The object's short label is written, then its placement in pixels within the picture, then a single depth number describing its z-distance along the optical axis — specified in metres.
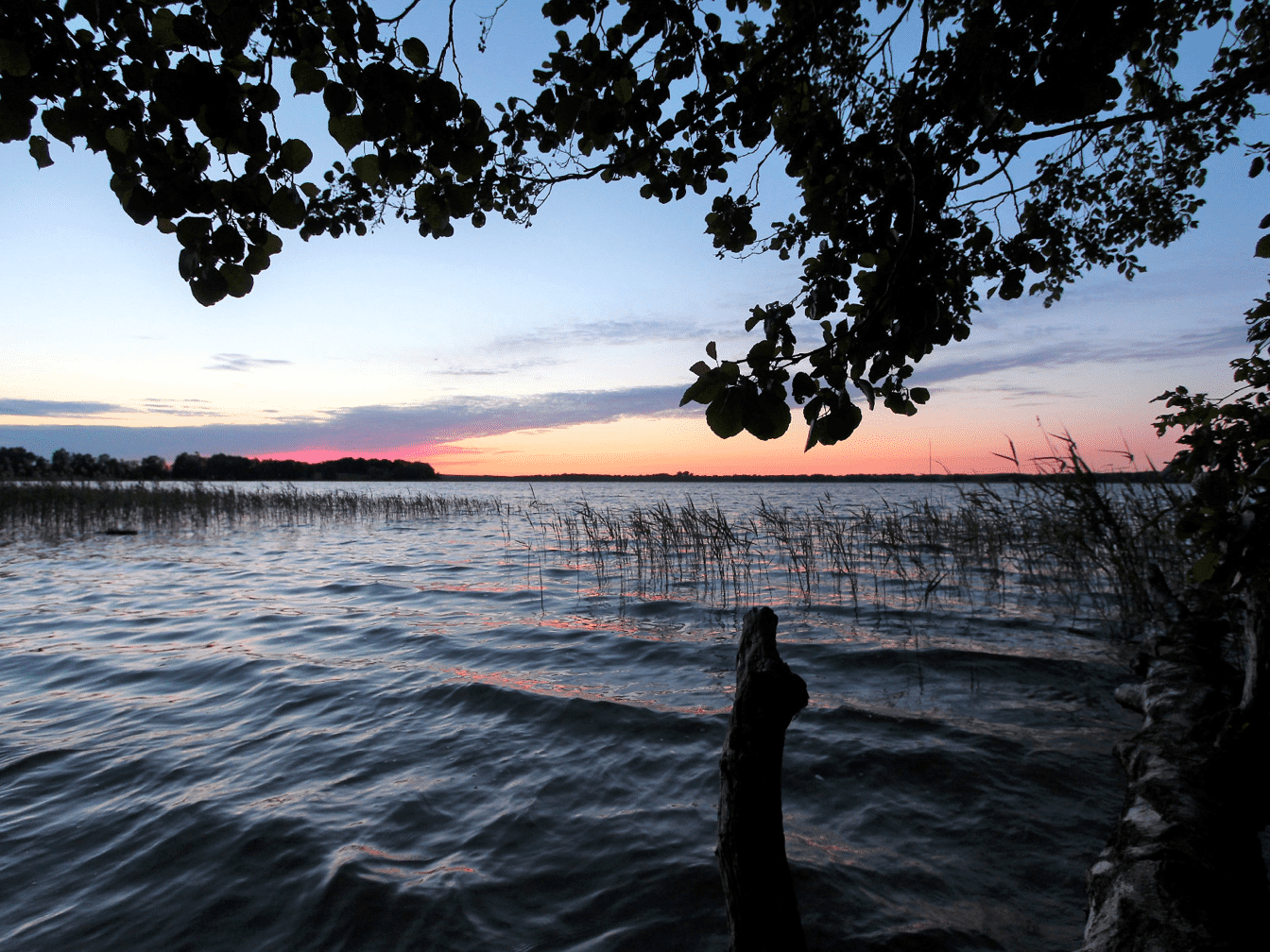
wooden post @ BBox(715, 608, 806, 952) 1.83
